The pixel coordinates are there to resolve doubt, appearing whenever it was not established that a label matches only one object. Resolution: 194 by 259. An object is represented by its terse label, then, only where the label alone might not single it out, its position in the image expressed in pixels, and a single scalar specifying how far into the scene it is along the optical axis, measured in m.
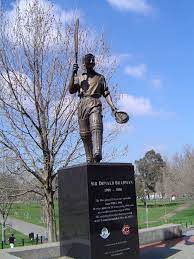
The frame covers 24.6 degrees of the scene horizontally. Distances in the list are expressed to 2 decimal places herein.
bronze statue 9.42
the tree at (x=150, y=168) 103.56
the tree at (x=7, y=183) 16.67
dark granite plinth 8.65
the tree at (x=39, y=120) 15.91
